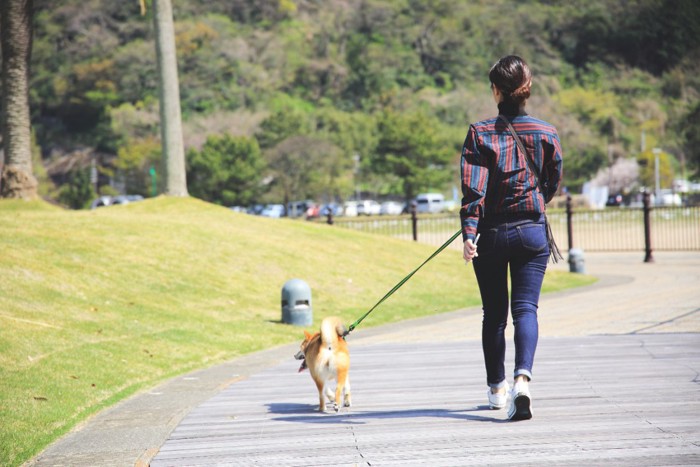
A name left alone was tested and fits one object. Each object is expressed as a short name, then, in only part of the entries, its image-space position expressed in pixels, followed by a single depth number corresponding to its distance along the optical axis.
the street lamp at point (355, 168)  84.12
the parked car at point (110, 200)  68.38
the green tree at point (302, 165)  76.12
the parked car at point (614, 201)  73.26
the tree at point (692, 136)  68.04
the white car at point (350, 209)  77.06
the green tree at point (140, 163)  78.25
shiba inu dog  6.38
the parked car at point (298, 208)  74.94
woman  5.55
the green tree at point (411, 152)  76.94
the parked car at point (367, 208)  78.03
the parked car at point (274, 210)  74.31
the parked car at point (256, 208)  74.44
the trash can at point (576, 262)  24.44
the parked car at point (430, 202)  80.19
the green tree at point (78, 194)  83.94
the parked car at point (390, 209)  78.29
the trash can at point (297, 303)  14.09
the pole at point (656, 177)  73.74
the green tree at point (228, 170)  74.38
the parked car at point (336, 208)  77.84
